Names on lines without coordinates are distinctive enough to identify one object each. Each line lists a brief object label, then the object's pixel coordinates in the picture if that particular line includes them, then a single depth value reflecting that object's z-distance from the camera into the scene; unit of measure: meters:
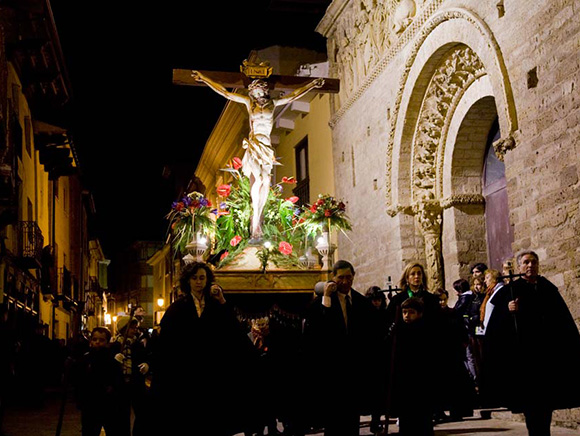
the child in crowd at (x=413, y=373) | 6.91
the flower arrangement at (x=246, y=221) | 12.82
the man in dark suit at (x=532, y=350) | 6.66
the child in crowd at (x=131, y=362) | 8.25
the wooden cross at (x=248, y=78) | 14.09
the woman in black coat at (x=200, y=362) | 6.15
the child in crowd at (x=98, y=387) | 8.16
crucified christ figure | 13.05
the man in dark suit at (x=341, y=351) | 6.79
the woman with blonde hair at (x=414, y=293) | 7.52
